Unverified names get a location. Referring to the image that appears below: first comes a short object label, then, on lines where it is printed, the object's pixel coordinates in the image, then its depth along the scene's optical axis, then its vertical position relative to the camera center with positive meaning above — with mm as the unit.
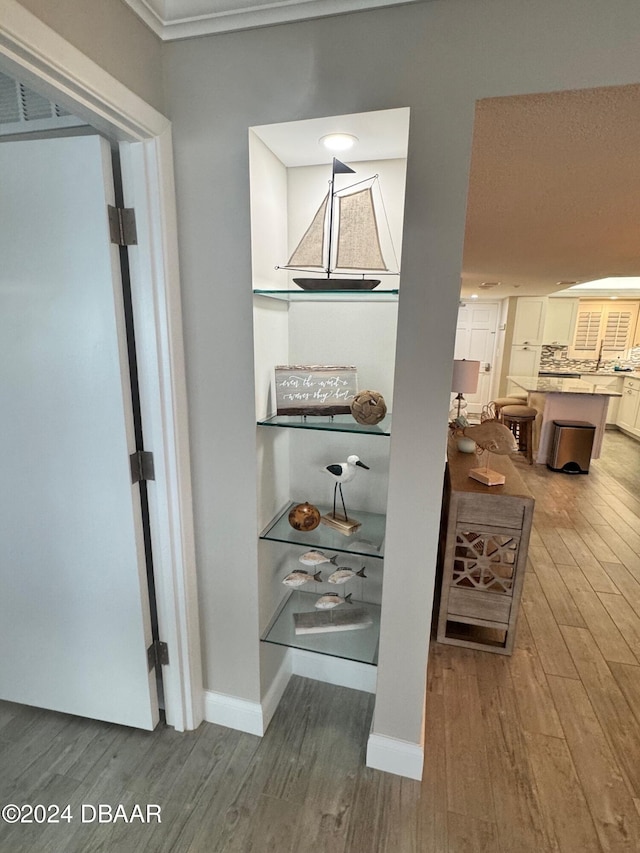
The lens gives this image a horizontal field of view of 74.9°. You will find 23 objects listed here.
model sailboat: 1337 +290
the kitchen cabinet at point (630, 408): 6383 -1075
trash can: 4859 -1239
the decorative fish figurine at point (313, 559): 1597 -850
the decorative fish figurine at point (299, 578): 1659 -967
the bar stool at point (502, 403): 5508 -883
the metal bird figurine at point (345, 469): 1528 -491
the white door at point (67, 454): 1286 -436
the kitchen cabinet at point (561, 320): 7035 +273
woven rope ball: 1378 -242
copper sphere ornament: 1561 -680
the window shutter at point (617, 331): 7119 +114
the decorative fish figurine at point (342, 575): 1655 -945
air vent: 1323 +671
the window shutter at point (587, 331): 7238 +107
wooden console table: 2059 -1105
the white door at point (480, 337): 7809 -34
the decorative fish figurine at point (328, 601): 1693 -1070
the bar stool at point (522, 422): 5125 -1052
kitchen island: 4918 -821
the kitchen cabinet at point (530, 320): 6922 +258
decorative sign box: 1451 -194
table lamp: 2846 -277
